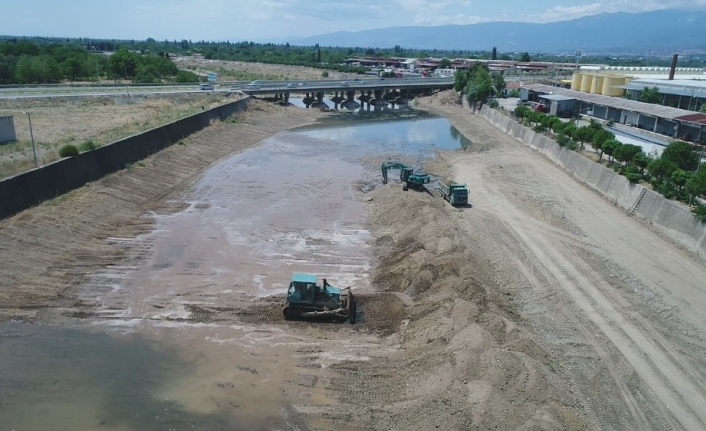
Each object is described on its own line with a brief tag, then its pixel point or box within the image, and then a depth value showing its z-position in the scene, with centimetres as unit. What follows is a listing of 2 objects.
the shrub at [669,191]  3016
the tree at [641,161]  3438
